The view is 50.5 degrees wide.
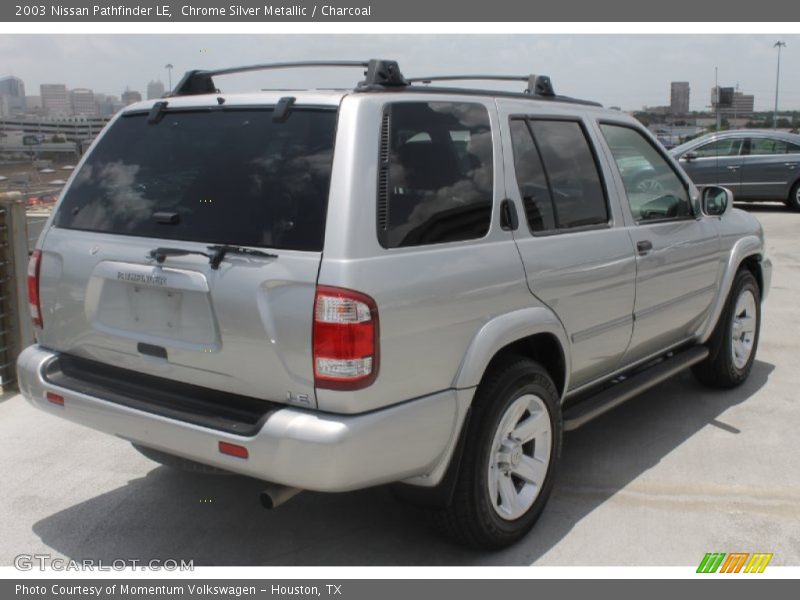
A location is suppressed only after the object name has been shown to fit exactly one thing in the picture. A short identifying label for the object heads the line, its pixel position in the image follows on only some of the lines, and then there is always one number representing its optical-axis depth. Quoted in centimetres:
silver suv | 292
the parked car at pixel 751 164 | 1662
